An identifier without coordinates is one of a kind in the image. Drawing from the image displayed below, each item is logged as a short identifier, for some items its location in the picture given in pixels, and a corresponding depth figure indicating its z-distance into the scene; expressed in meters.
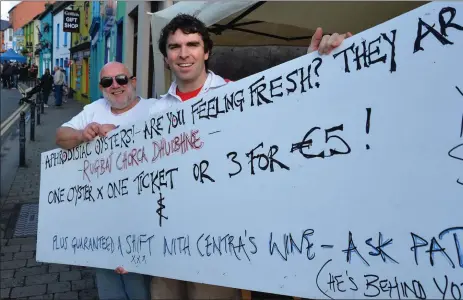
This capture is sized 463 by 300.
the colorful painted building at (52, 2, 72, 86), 30.05
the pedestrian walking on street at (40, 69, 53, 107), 19.73
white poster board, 1.49
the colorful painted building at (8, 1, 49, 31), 54.21
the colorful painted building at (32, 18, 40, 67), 41.16
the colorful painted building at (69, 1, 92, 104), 22.78
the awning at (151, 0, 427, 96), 3.83
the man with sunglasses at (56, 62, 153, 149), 2.51
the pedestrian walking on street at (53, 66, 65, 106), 19.88
